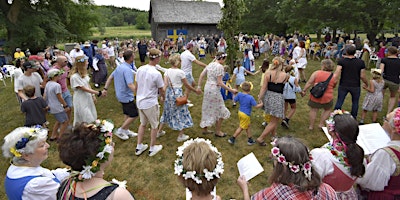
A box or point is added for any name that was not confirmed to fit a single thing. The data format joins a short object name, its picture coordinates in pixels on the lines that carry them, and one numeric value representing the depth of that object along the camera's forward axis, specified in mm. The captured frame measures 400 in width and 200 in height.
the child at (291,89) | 5933
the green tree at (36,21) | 19953
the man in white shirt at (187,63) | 7078
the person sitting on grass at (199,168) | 1903
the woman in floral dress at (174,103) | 5227
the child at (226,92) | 7509
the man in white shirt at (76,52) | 9955
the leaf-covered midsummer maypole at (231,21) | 10172
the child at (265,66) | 6508
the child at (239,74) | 7973
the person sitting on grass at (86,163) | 1809
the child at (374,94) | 5961
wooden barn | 27844
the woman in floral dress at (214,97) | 5289
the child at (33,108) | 4965
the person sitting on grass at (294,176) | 1847
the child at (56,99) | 5176
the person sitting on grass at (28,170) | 2133
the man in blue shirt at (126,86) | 5102
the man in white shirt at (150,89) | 4465
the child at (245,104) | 5008
